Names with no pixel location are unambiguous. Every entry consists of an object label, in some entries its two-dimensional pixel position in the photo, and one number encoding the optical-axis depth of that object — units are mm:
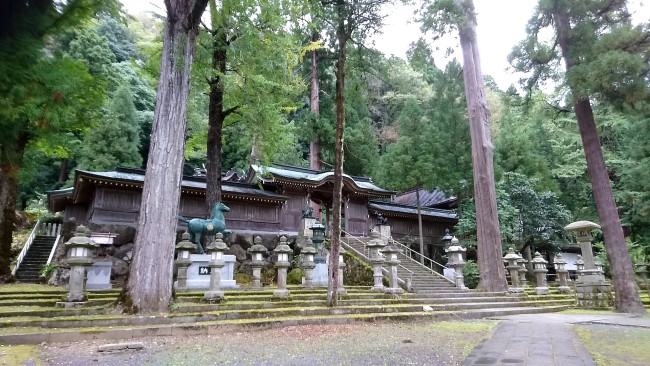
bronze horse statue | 10227
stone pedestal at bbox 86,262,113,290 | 9312
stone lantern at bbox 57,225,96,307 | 7074
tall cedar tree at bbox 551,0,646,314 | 10211
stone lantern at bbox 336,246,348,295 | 9704
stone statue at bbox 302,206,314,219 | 16747
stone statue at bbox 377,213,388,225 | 18780
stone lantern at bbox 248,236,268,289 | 10391
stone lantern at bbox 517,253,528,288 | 15031
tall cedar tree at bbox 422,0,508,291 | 12258
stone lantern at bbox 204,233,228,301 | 7965
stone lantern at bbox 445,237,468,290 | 13664
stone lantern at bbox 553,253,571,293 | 15750
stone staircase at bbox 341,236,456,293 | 12836
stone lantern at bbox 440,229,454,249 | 16688
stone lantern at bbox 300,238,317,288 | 10727
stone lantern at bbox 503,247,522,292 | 14295
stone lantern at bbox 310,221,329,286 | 11945
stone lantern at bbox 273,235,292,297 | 9008
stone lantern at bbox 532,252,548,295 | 14562
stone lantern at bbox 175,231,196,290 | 9055
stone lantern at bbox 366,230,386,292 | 11141
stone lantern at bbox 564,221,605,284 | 11734
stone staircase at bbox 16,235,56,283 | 13958
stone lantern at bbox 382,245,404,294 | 11002
